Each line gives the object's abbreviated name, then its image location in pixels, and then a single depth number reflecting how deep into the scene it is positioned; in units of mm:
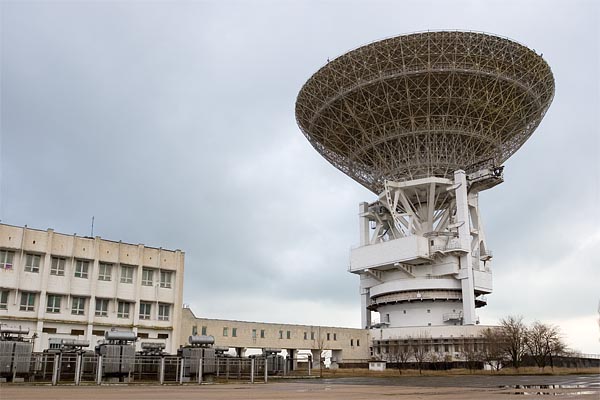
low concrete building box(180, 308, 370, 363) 77062
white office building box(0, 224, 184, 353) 55656
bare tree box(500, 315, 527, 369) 77875
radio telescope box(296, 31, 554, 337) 76250
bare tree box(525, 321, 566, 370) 80969
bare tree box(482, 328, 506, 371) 78438
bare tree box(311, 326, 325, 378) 89688
